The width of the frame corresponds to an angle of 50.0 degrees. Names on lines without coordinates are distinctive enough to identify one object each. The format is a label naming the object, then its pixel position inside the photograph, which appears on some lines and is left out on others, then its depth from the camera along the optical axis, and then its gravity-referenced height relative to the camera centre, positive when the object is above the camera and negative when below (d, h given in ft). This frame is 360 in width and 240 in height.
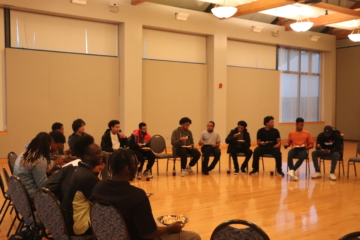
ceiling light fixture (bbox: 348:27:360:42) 34.54 +6.34
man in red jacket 23.72 -2.53
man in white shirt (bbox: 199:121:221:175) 25.68 -2.59
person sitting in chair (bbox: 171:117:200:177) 25.03 -2.49
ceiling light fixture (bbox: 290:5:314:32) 30.45 +6.47
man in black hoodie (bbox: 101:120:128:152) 22.86 -1.94
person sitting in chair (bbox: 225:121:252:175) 25.75 -2.37
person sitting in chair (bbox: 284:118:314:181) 24.77 -2.42
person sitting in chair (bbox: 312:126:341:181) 24.23 -2.55
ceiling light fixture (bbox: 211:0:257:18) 25.61 +6.35
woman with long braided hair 11.99 -1.84
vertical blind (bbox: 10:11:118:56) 29.63 +5.88
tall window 47.75 +2.98
